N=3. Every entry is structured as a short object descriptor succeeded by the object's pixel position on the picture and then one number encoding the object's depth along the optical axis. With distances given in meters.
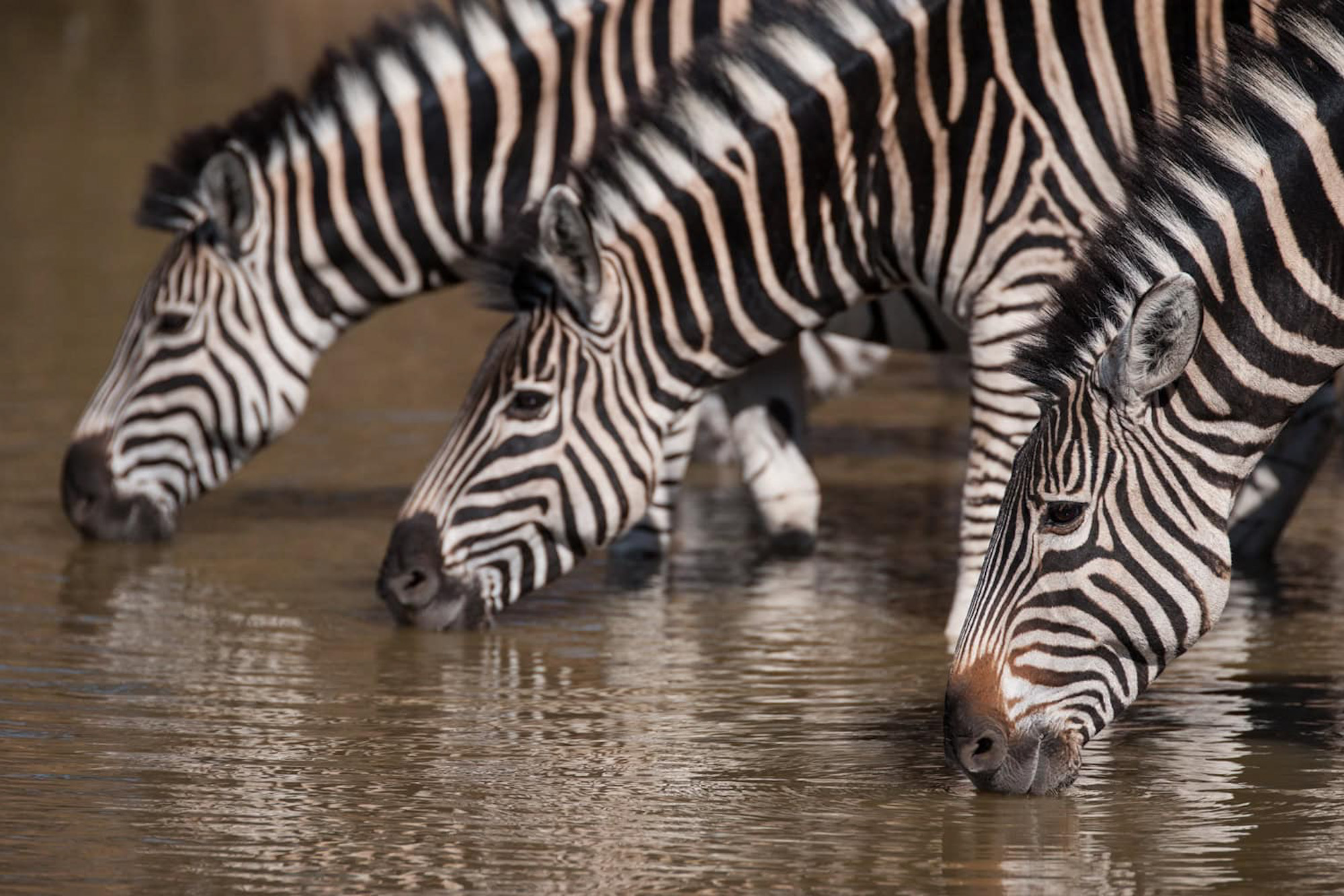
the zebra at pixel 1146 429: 11.59
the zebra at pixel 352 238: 19.41
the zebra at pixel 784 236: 15.95
